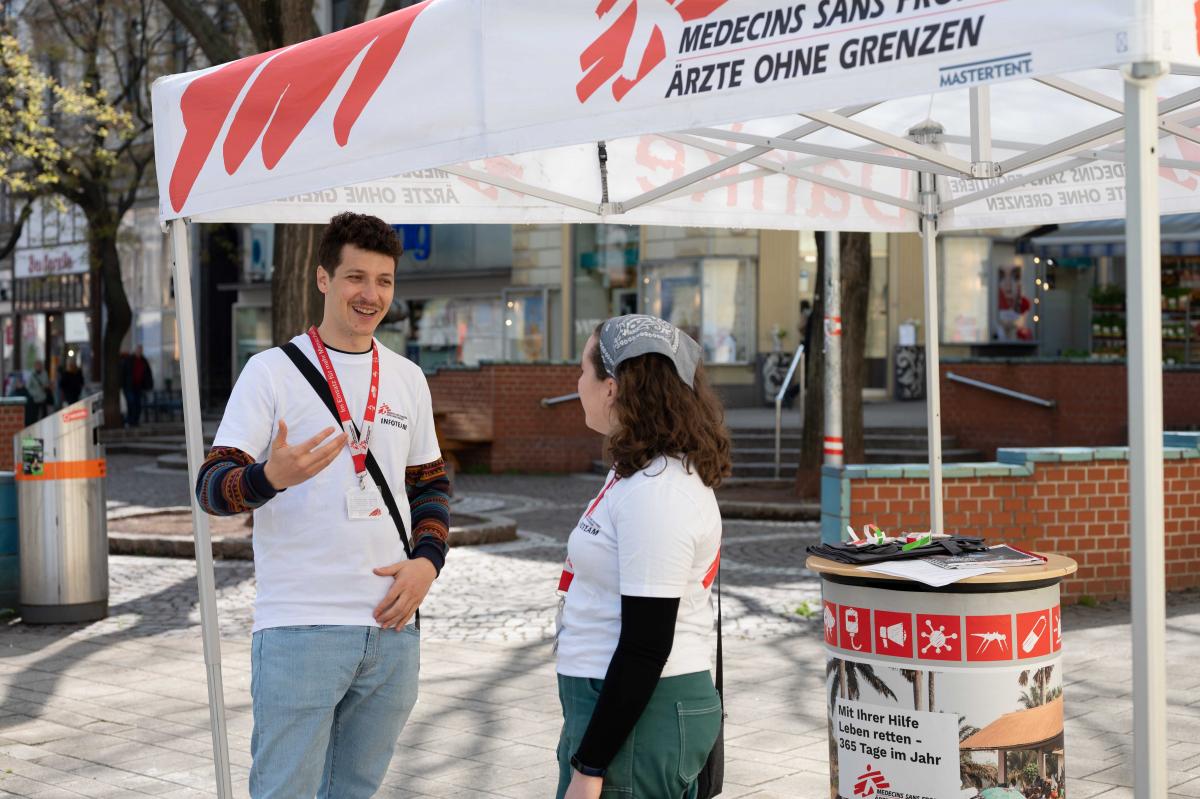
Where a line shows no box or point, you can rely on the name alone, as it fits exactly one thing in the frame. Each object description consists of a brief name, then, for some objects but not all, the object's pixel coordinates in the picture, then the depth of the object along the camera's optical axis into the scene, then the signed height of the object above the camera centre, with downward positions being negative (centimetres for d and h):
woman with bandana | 275 -40
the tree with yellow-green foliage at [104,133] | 2717 +517
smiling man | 341 -37
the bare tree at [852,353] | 1509 +29
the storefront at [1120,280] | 2312 +177
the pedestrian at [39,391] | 3250 +7
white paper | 391 -55
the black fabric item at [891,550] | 418 -52
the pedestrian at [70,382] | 3328 +27
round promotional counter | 388 -87
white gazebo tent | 289 +77
